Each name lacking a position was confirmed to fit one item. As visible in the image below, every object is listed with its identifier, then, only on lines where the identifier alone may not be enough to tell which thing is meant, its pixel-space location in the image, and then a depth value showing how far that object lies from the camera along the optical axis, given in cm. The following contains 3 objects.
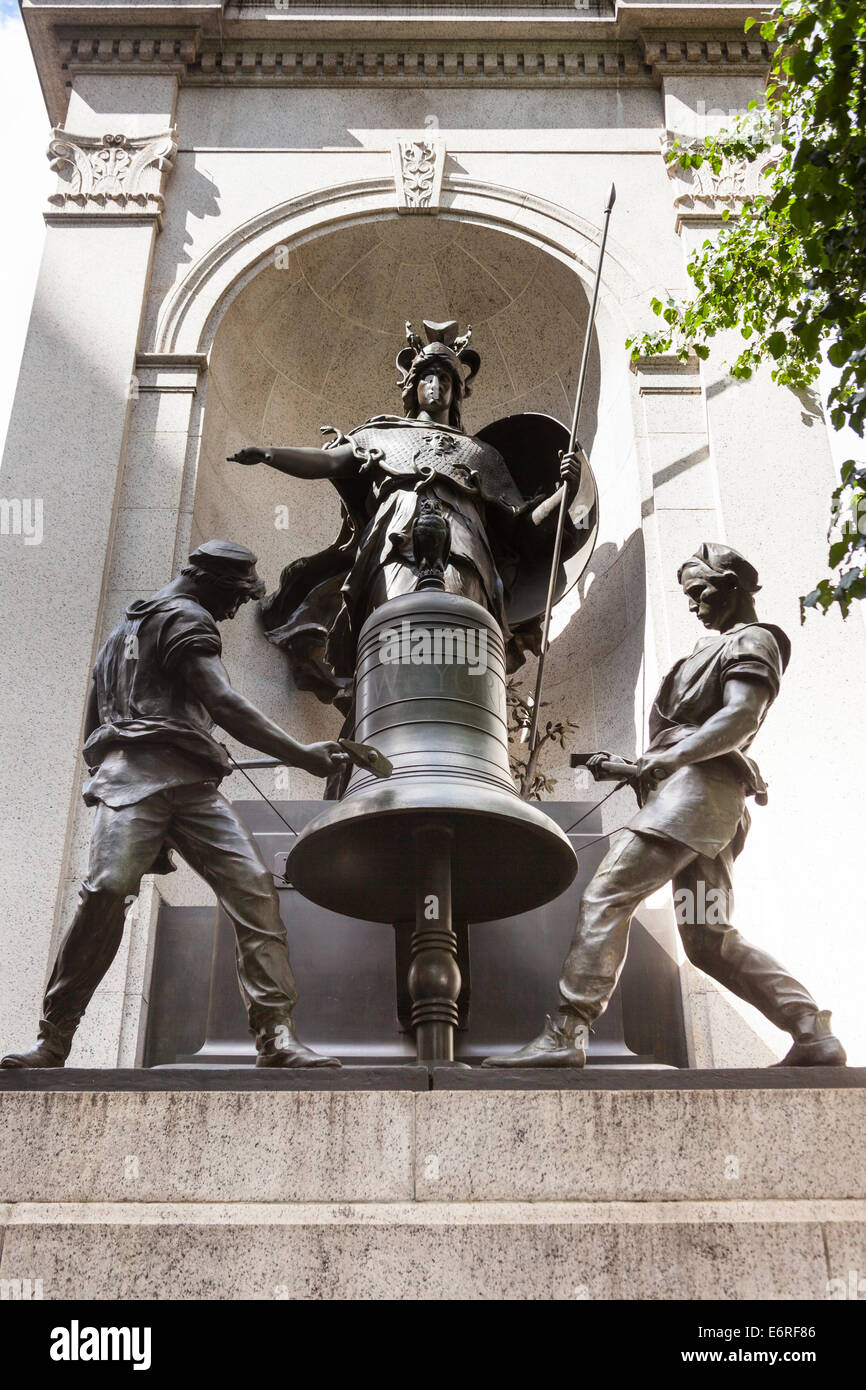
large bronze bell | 720
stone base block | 539
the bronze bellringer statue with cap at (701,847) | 730
